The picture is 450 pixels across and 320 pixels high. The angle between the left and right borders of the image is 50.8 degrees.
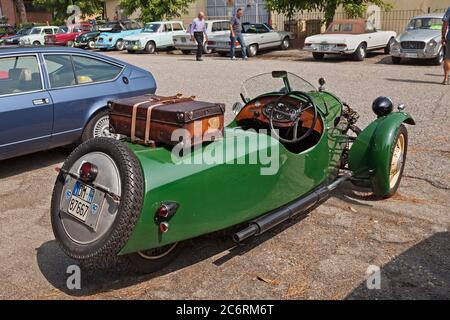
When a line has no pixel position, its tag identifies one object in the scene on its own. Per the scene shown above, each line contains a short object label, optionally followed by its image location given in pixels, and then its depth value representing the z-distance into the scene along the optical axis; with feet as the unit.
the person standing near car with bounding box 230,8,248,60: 58.13
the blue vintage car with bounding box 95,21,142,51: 79.41
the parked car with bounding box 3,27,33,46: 86.71
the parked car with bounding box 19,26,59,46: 88.63
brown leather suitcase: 10.34
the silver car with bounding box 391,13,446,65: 46.26
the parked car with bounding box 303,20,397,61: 51.29
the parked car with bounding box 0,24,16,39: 103.14
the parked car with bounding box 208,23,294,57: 62.23
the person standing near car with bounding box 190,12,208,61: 58.85
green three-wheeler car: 9.33
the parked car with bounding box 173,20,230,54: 66.69
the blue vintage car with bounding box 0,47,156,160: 17.12
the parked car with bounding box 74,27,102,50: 84.69
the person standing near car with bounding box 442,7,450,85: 33.65
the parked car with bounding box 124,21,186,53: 72.08
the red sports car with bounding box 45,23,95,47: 87.38
